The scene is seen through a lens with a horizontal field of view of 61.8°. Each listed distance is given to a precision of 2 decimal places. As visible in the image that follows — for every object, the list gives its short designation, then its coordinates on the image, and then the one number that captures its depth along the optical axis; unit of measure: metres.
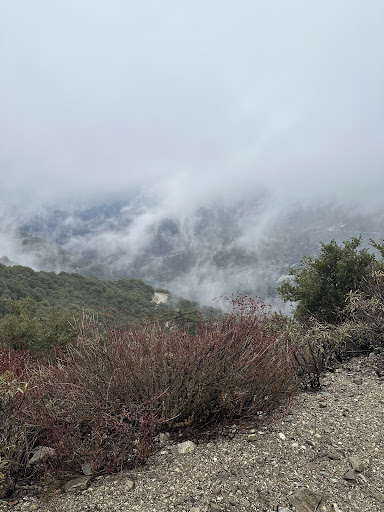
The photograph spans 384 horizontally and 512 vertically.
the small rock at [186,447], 3.00
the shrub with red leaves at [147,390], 2.88
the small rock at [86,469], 2.79
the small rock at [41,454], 2.95
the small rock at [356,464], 2.62
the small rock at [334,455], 2.78
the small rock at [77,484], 2.61
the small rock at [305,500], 2.24
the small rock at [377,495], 2.33
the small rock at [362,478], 2.51
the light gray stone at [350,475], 2.52
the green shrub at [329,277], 10.47
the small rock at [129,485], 2.54
